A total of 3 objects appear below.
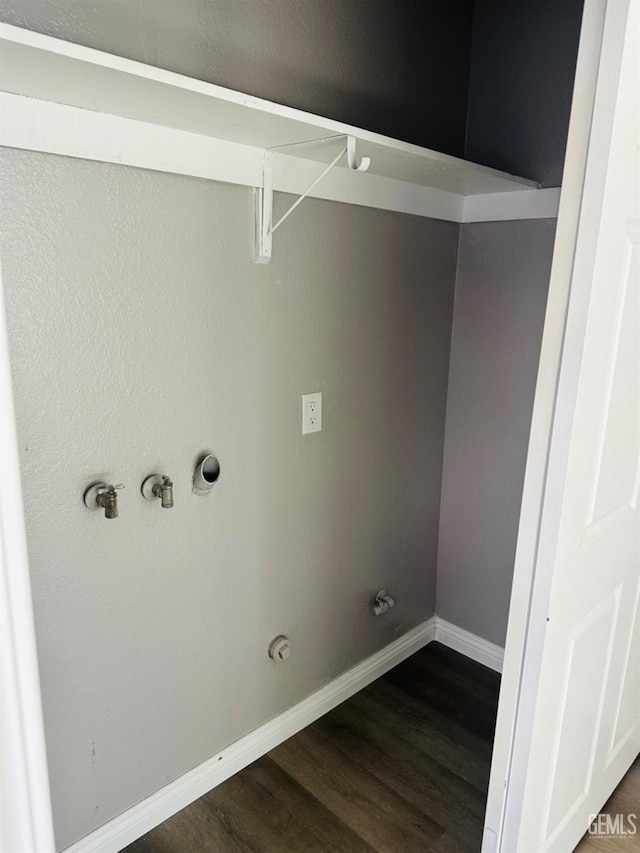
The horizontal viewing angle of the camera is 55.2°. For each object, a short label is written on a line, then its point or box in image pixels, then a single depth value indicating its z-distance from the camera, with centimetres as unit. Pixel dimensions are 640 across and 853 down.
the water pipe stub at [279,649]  185
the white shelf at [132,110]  95
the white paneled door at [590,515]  101
